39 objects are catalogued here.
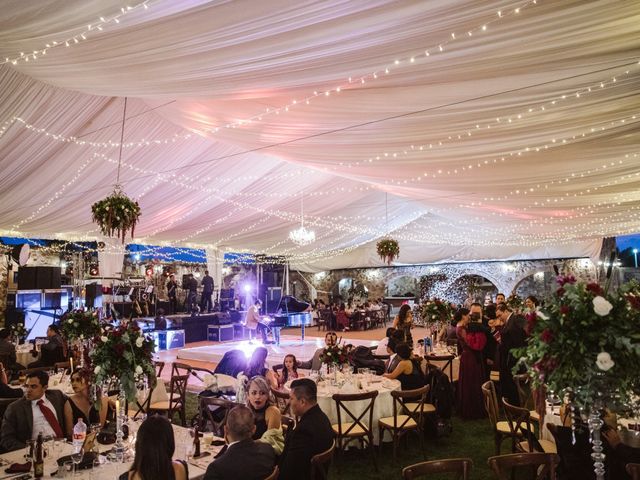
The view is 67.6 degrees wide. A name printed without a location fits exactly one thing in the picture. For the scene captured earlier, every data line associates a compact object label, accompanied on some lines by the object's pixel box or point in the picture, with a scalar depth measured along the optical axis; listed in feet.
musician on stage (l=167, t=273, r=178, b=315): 54.19
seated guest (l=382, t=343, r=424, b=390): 18.90
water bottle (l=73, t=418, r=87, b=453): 10.64
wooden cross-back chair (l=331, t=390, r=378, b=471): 15.48
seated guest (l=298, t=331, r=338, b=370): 21.52
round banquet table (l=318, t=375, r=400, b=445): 17.25
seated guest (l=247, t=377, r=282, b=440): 12.80
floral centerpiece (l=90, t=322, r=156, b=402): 11.62
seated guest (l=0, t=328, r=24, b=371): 22.88
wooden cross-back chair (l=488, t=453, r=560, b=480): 8.89
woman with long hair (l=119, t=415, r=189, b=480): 7.59
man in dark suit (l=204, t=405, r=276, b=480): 8.84
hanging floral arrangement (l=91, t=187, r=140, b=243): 19.21
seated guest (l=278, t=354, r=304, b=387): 20.13
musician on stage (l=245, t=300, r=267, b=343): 42.01
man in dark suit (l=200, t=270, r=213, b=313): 55.47
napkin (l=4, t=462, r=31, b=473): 9.74
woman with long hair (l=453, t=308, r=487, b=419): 21.95
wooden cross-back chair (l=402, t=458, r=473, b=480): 8.57
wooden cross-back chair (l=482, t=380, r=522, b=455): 15.14
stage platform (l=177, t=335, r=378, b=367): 38.91
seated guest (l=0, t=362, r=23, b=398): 16.24
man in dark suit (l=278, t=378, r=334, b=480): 10.34
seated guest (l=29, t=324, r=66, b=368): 23.63
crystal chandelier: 37.76
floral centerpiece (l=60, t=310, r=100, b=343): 24.14
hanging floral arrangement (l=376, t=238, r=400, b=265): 39.81
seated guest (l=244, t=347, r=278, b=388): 19.49
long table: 9.78
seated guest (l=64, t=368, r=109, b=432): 13.75
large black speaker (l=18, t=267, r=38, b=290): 39.88
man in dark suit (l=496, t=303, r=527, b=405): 20.13
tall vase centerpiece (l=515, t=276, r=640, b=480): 8.32
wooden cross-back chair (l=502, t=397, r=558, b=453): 13.42
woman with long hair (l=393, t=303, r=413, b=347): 25.49
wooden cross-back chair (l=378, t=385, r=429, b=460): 16.05
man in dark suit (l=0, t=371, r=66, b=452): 12.59
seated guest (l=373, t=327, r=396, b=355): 29.05
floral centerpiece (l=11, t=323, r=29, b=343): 29.56
